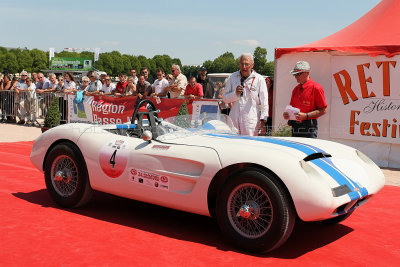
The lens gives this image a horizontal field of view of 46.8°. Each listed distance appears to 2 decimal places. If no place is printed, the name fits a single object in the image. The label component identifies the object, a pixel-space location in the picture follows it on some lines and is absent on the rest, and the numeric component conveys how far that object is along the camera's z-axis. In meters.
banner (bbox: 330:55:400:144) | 8.79
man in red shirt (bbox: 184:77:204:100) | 10.85
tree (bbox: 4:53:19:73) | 85.75
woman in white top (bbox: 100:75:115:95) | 13.29
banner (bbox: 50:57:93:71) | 74.44
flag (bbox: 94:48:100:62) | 60.31
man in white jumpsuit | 6.36
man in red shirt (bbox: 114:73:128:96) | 12.78
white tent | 8.83
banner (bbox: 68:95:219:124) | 10.80
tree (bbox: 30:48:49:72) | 95.00
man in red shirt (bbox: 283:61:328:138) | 6.02
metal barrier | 14.15
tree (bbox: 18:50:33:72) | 90.00
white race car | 3.63
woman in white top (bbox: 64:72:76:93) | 14.35
